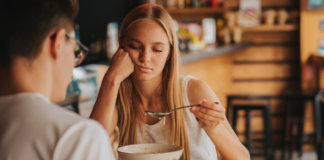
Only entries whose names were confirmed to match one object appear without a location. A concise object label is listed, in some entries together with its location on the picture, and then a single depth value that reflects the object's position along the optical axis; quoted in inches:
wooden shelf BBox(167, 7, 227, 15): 269.9
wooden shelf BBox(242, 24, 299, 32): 274.2
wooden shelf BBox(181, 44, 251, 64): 179.6
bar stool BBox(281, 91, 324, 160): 220.4
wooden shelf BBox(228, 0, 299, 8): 282.4
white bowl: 53.0
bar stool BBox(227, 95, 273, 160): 208.7
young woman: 68.1
